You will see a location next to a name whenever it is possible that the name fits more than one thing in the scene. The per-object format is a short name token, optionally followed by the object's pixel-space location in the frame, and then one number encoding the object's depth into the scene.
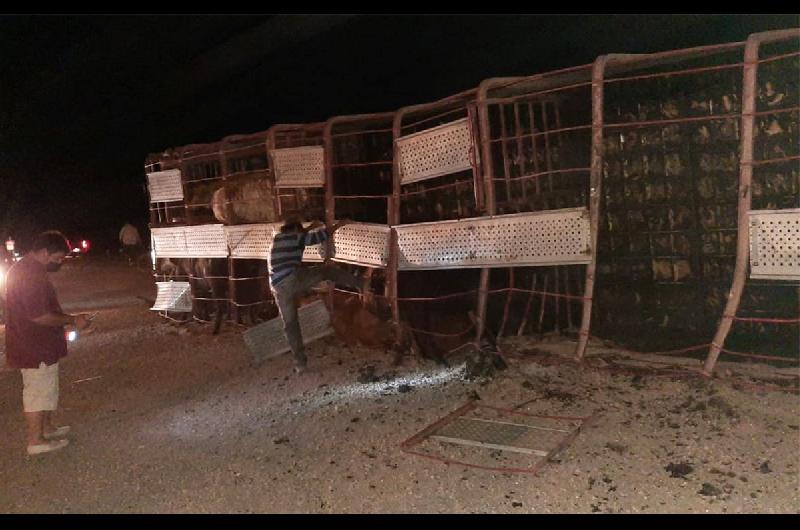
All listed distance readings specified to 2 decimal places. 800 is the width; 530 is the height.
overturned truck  5.39
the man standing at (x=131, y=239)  24.61
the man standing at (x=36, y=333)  5.38
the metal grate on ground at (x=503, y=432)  4.53
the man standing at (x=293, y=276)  7.04
